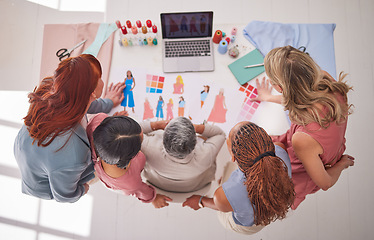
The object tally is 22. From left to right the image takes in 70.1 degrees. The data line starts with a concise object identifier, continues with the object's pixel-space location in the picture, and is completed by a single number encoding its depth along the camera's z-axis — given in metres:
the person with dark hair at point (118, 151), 1.23
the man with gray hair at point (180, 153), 1.33
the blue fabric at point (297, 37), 1.93
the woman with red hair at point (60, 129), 1.30
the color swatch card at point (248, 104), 1.87
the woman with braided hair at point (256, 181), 1.19
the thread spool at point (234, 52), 1.93
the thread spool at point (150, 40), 1.96
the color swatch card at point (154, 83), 1.92
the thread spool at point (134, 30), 1.95
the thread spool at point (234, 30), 1.95
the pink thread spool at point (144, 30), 1.92
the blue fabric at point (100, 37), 1.98
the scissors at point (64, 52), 1.94
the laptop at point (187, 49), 1.91
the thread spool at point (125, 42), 1.96
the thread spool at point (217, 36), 1.90
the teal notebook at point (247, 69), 1.92
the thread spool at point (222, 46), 1.90
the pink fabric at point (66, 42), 1.97
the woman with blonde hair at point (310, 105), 1.40
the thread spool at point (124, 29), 1.96
